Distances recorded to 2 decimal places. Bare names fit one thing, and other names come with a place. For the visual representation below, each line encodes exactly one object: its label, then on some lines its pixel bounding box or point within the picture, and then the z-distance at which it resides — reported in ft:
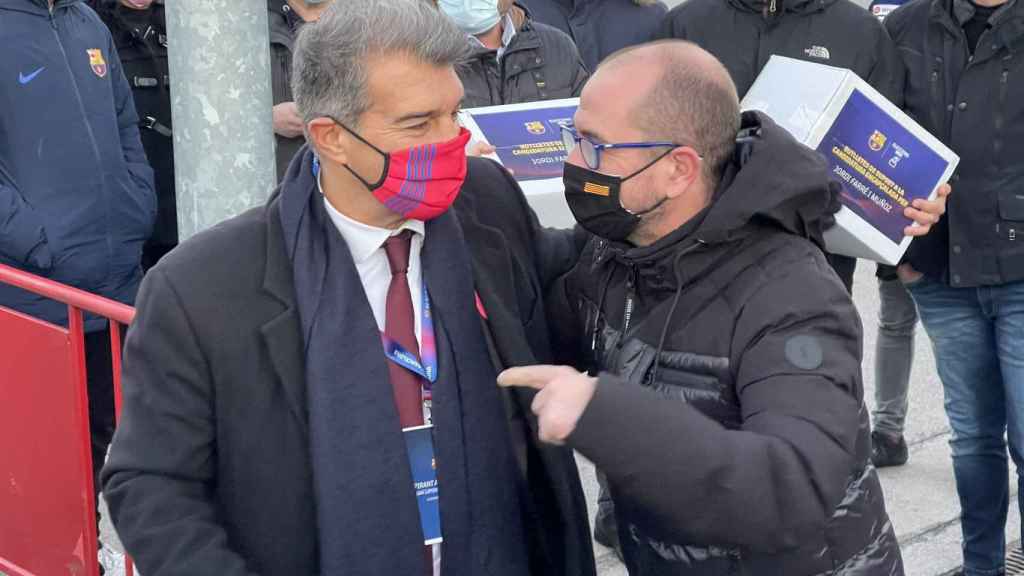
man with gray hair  6.89
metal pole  9.29
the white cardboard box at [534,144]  11.37
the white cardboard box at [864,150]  10.58
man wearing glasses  5.79
